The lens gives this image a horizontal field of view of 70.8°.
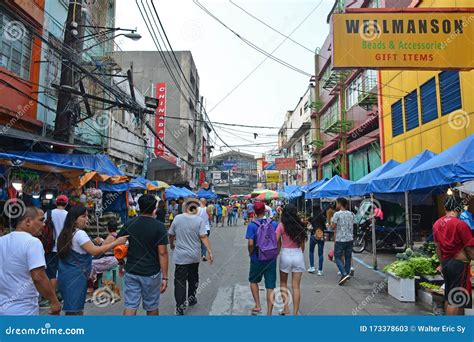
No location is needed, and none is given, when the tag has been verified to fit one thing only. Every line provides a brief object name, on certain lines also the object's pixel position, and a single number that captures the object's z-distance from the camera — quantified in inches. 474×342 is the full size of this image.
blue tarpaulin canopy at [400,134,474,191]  217.0
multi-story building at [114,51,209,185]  1396.4
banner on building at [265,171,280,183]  1554.0
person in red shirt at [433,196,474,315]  172.2
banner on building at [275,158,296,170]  1212.5
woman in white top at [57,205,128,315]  150.1
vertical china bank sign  1012.9
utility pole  374.6
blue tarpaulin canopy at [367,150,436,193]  307.0
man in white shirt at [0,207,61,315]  111.3
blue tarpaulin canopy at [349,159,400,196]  381.9
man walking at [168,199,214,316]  208.4
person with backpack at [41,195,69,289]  213.2
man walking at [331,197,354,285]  291.1
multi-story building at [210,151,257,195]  2278.4
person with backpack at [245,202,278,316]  199.9
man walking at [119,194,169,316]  151.3
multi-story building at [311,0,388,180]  740.0
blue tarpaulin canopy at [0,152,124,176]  262.3
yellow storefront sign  268.7
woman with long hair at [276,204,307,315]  199.0
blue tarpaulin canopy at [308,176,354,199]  534.0
